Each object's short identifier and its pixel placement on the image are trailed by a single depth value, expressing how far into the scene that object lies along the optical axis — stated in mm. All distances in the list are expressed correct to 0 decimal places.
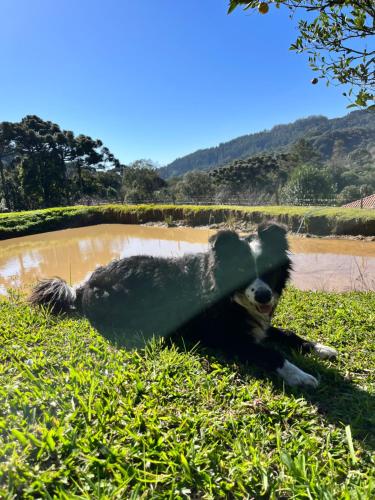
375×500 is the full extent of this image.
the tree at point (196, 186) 52844
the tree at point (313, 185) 32406
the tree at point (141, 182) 50500
